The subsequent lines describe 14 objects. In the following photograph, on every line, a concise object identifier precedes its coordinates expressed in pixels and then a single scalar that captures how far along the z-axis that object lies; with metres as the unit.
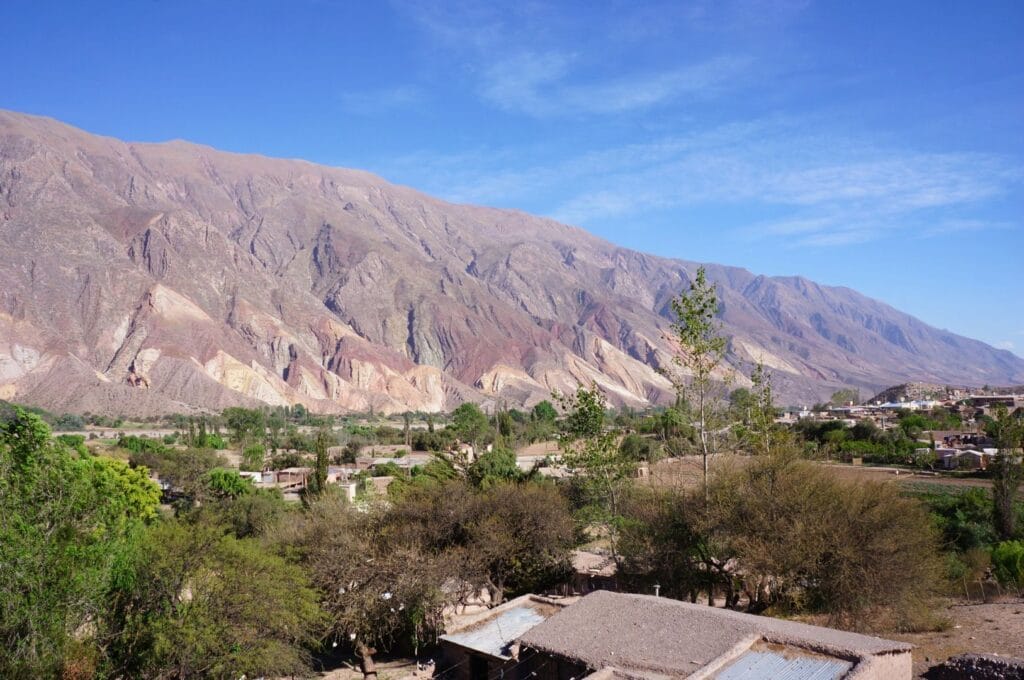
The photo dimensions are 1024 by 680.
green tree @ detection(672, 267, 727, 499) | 21.91
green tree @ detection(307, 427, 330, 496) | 38.94
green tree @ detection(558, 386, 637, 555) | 26.45
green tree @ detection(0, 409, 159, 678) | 15.12
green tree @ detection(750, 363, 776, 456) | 22.86
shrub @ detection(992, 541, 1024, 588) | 23.88
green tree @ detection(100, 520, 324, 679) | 17.02
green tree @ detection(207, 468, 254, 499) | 45.06
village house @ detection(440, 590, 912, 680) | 12.30
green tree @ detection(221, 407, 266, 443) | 81.76
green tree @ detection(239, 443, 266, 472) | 61.14
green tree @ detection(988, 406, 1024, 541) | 30.95
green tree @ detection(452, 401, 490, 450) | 78.77
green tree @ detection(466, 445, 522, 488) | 29.38
